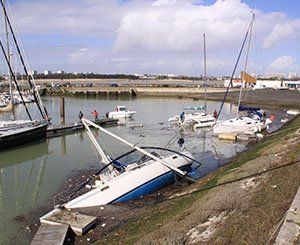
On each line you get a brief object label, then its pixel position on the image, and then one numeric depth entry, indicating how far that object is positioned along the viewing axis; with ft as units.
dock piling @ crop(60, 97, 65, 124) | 150.51
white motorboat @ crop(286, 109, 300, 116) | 177.97
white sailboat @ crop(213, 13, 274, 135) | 115.85
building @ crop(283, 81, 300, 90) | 455.63
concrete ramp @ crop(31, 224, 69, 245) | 38.75
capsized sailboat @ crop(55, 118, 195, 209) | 50.67
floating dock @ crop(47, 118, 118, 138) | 127.54
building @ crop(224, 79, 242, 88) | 408.46
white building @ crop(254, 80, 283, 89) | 440.70
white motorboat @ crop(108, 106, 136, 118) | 172.96
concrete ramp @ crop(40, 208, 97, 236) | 42.52
